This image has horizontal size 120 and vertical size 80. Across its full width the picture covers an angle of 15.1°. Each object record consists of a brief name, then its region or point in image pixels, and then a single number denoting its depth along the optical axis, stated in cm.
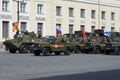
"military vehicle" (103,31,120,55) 4292
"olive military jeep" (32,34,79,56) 3802
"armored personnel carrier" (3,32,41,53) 4394
